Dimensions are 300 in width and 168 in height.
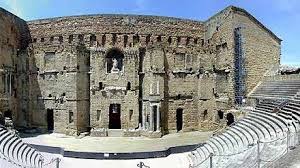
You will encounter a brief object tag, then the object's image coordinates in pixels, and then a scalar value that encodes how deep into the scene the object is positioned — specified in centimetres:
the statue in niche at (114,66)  1857
